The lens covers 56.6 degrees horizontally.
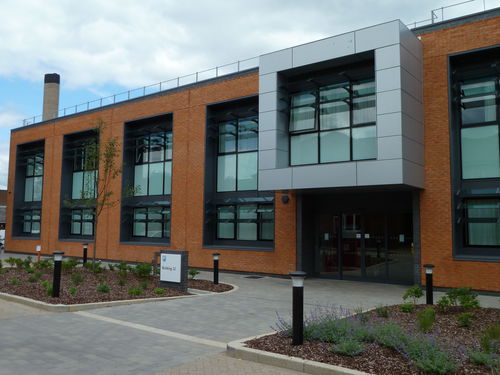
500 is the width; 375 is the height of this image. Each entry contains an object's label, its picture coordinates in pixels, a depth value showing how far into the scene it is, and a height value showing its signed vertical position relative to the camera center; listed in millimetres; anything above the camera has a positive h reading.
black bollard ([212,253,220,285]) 15703 -1337
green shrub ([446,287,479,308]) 9422 -1346
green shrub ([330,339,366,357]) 6379 -1632
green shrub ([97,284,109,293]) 12656 -1684
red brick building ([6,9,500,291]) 14875 +2599
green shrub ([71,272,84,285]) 14181 -1599
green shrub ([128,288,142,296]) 12539 -1738
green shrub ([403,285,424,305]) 10235 -1349
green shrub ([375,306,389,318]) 9548 -1695
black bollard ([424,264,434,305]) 11367 -1369
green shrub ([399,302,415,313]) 9950 -1645
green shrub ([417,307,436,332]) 7258 -1396
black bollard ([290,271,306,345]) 6996 -1206
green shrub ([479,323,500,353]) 6223 -1494
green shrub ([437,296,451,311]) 9702 -1500
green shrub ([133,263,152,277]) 15930 -1452
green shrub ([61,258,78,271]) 17062 -1410
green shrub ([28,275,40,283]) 14477 -1663
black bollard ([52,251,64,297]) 11797 -1233
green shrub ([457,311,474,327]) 8425 -1595
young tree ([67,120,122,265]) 18188 +2721
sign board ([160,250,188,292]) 13930 -1250
